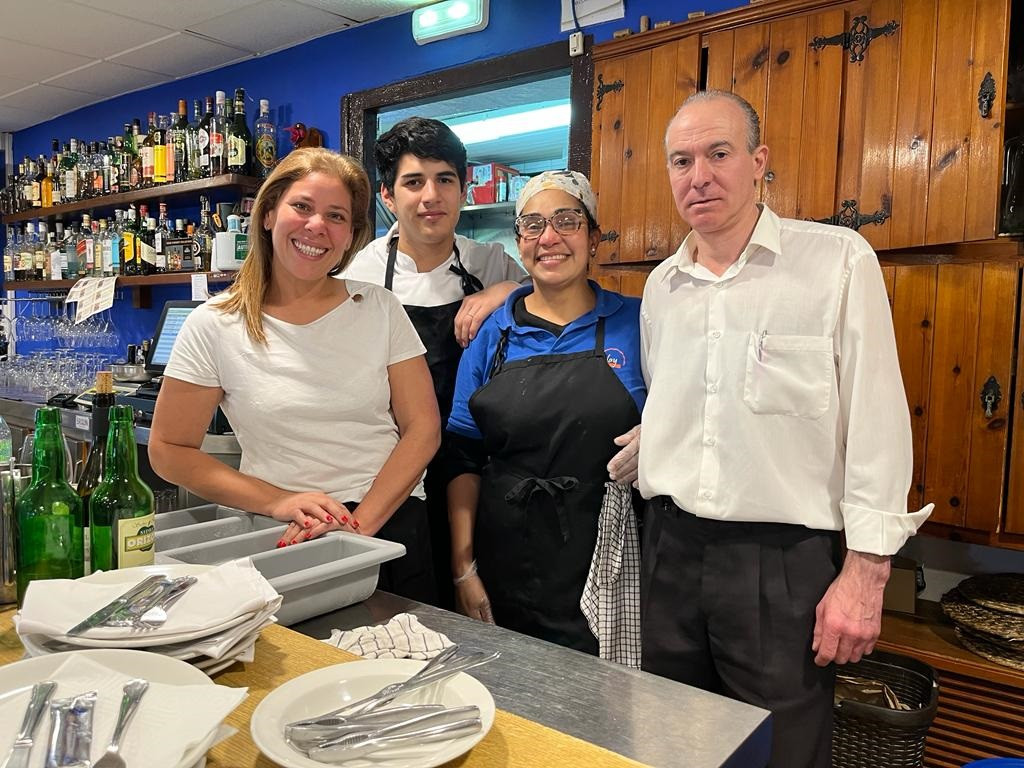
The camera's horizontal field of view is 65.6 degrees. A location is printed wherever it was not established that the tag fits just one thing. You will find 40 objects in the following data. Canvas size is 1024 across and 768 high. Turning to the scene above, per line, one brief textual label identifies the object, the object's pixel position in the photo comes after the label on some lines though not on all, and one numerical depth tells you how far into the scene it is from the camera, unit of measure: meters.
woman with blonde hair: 1.64
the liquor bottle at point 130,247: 4.75
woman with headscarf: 1.91
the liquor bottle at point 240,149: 4.12
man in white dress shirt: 1.53
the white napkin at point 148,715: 0.70
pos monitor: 4.07
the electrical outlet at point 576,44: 3.09
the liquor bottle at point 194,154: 4.29
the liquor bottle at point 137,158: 4.71
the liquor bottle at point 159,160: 4.49
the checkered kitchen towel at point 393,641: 1.20
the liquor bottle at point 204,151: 4.25
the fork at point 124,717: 0.67
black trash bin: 2.17
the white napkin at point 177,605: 0.96
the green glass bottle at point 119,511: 1.20
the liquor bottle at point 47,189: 5.49
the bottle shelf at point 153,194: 4.08
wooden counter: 0.82
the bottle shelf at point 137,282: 4.21
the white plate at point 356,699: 0.79
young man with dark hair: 2.21
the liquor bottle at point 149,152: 4.57
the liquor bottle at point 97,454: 1.22
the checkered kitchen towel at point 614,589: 1.84
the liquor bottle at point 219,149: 4.17
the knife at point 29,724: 0.68
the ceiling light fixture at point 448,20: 3.40
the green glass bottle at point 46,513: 1.16
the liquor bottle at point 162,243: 4.62
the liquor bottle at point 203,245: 4.38
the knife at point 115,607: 0.96
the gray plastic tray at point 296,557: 1.27
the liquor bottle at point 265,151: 4.17
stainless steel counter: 0.96
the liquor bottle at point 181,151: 4.37
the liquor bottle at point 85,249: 5.09
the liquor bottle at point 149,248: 4.68
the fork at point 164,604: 0.98
